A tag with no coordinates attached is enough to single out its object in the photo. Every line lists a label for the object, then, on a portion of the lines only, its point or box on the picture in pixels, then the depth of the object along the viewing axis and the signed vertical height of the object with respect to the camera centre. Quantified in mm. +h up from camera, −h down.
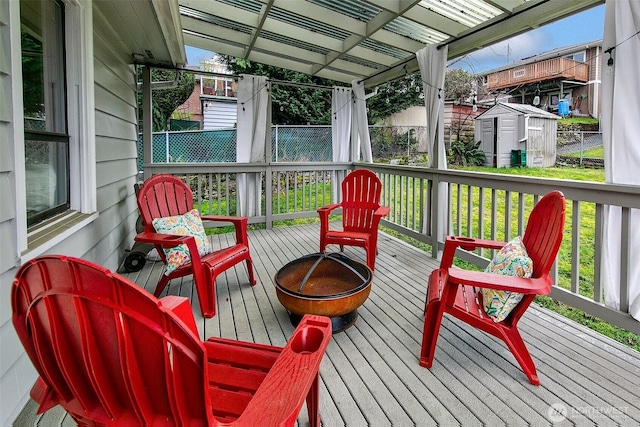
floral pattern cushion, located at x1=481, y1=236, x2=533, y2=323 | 1840 -475
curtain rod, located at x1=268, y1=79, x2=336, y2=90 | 5186 +1584
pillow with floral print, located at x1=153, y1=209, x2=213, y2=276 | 2711 -358
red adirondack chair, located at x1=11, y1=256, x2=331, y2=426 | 736 -381
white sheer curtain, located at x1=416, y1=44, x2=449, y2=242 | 3664 +836
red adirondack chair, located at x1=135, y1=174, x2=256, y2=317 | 2539 -375
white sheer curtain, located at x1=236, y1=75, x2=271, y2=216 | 5031 +838
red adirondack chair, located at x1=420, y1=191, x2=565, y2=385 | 1701 -483
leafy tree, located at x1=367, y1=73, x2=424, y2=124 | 9305 +2431
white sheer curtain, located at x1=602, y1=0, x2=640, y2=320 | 2064 +375
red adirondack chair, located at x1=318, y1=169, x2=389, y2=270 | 3639 -175
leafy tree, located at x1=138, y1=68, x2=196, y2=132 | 8062 +2774
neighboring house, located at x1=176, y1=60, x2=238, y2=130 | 9848 +2356
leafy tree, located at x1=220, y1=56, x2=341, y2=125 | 9336 +2427
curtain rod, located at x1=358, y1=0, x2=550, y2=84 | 2754 +1475
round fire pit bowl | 2086 -665
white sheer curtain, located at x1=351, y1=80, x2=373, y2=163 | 5590 +1126
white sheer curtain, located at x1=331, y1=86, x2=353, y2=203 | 5828 +1041
